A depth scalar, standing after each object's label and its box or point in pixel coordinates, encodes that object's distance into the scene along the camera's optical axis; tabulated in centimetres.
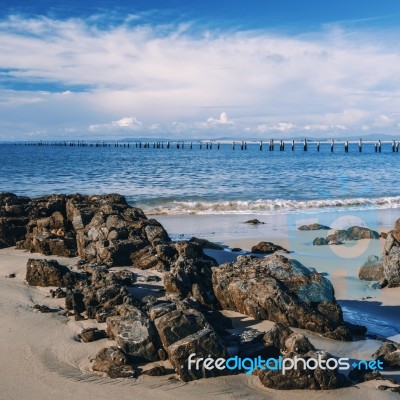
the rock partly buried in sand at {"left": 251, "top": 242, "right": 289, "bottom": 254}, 1465
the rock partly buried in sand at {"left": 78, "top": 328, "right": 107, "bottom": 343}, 777
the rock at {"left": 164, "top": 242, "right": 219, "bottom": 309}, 945
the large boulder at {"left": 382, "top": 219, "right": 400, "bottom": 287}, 1122
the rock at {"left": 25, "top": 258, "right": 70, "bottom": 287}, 1053
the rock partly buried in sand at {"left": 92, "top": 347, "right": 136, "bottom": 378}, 668
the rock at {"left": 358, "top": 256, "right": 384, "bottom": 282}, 1162
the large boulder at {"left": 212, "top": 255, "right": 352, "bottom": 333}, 841
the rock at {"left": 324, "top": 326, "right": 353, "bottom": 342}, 805
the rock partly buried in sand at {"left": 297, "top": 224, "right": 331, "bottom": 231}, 1861
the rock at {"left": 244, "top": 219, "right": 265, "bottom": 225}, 2053
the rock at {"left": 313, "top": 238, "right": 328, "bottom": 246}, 1573
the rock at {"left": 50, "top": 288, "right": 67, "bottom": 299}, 989
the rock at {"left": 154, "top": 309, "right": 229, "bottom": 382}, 660
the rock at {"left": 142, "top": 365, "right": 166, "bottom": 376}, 669
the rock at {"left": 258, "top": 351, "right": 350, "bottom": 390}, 636
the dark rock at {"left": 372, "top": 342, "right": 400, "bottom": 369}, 706
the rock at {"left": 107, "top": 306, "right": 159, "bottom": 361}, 702
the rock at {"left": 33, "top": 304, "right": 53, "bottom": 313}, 911
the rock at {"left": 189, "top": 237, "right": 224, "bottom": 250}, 1499
